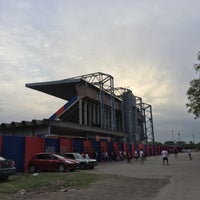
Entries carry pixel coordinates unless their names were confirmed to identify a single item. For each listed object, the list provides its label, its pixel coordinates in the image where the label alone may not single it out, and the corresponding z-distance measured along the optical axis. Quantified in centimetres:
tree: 2226
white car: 2031
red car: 1757
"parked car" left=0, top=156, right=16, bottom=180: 1191
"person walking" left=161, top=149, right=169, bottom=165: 2348
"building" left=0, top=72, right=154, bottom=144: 3194
